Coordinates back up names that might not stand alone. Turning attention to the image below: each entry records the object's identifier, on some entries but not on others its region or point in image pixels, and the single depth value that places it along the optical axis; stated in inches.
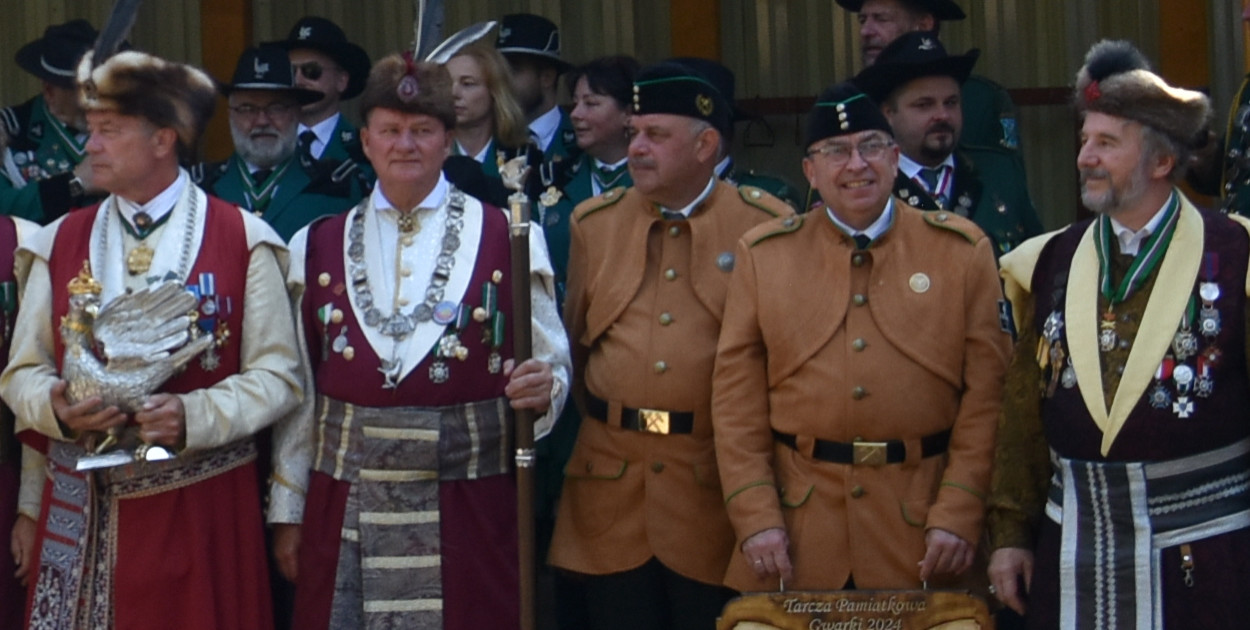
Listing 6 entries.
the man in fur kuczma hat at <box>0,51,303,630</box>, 414.6
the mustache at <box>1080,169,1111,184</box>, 365.7
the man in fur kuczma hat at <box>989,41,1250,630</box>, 356.2
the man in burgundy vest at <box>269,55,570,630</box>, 410.9
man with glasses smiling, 396.2
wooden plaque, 380.5
